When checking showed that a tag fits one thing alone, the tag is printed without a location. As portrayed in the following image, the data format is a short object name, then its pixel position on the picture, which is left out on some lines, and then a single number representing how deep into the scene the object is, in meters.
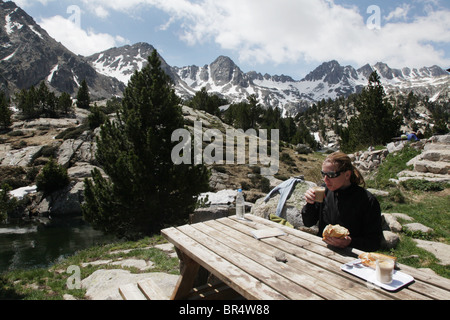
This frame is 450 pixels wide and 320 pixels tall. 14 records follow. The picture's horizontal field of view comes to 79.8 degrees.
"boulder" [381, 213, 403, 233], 7.12
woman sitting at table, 3.00
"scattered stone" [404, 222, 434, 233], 6.98
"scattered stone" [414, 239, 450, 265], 5.45
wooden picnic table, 1.92
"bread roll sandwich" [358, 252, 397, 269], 2.24
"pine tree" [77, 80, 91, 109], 64.00
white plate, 1.97
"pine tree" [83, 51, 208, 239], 11.60
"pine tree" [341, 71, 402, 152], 28.89
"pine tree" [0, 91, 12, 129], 46.16
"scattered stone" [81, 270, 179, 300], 4.56
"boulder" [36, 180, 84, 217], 25.42
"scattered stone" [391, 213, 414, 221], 7.97
